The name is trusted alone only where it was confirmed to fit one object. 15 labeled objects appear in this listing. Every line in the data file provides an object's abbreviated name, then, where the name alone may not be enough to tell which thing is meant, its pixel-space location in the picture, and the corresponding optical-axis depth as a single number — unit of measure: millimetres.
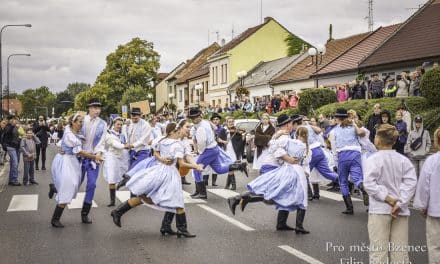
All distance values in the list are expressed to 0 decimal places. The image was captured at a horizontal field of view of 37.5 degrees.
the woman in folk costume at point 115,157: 13812
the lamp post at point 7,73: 65500
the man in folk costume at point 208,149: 14062
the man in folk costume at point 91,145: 10898
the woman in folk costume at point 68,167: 10422
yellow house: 61062
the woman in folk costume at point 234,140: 18888
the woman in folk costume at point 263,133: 15547
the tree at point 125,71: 80500
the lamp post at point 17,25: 47303
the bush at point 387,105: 20492
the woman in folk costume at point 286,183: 9648
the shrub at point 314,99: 28281
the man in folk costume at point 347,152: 12000
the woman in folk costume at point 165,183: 9367
